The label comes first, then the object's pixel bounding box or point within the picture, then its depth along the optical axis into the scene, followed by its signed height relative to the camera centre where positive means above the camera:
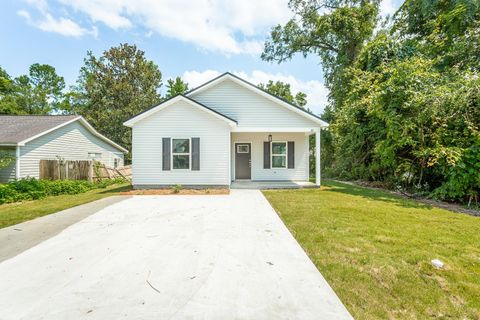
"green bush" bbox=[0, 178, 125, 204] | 9.30 -1.24
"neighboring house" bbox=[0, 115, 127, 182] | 12.08 +1.17
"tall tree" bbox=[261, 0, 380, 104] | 18.36 +10.66
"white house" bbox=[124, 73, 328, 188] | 10.52 +1.10
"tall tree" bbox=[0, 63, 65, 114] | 30.50 +9.91
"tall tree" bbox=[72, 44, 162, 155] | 26.73 +8.27
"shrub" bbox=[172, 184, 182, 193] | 10.05 -1.17
